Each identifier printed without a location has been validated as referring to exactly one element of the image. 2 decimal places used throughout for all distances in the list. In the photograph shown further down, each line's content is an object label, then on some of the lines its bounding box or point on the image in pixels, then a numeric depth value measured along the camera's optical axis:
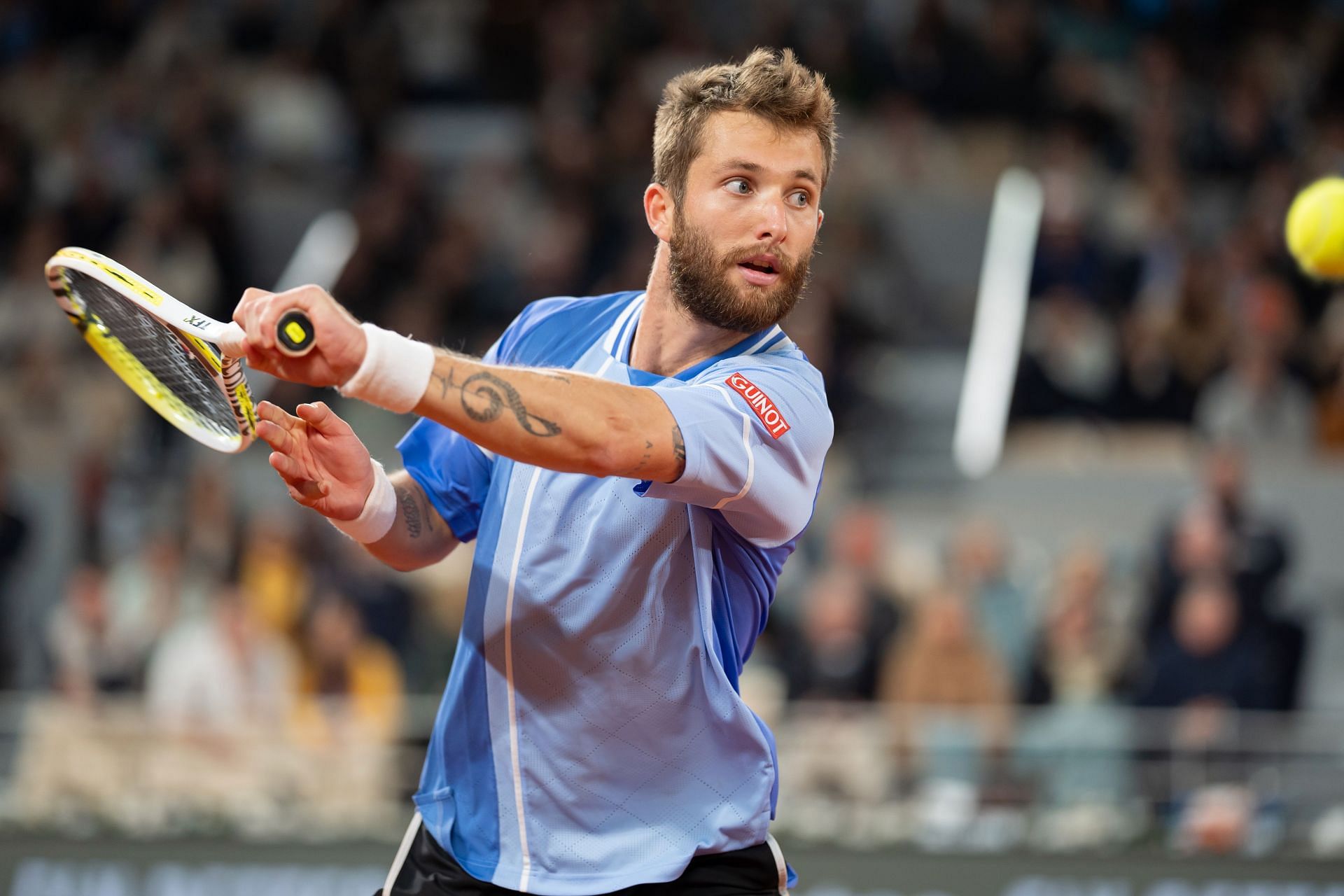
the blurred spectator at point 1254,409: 21.61
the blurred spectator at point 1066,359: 22.39
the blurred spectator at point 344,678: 15.52
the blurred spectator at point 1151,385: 21.92
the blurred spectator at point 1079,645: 16.31
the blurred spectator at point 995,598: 17.42
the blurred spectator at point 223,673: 16.33
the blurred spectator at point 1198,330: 22.02
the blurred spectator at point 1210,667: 16.08
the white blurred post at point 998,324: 22.58
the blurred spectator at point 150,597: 17.45
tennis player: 6.81
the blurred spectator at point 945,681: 14.84
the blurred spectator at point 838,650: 16.27
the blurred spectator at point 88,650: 17.09
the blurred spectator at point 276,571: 18.23
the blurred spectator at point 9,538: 19.48
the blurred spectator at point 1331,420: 21.73
